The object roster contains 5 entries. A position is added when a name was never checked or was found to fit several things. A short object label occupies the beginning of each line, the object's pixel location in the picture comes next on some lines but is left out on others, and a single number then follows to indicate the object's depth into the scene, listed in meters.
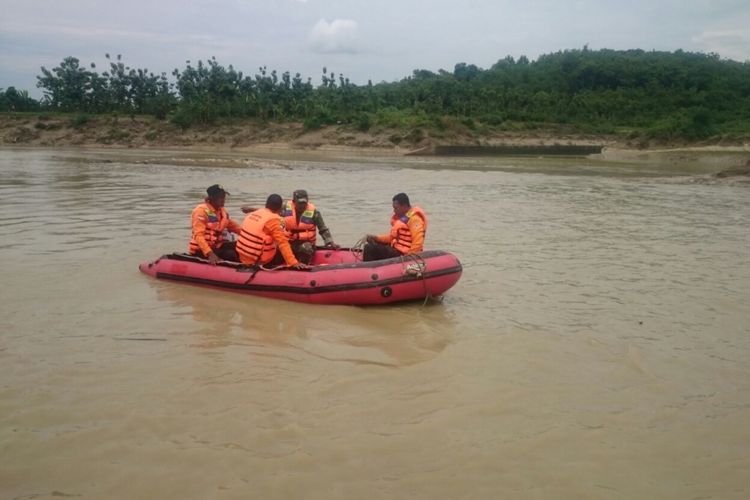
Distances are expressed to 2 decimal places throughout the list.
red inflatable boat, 6.66
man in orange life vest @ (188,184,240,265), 7.47
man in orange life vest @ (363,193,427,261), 7.25
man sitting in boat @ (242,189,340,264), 7.61
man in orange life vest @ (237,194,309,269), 7.00
